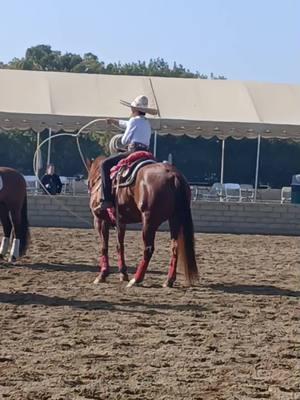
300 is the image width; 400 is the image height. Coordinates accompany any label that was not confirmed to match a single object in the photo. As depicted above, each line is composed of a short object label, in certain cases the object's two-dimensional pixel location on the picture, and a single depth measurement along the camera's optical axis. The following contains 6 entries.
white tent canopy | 22.66
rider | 11.05
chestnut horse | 10.39
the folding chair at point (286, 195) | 28.48
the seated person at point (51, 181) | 22.89
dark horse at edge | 12.78
